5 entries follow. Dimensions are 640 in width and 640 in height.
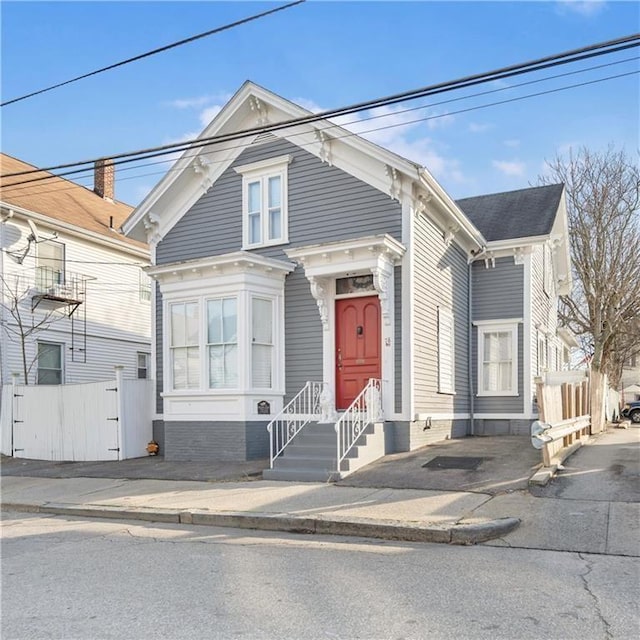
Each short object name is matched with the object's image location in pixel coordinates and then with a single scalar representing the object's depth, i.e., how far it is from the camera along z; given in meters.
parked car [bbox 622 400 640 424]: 29.75
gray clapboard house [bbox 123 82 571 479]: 12.46
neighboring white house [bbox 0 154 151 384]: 18.86
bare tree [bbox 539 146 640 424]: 22.91
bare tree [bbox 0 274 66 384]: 18.56
